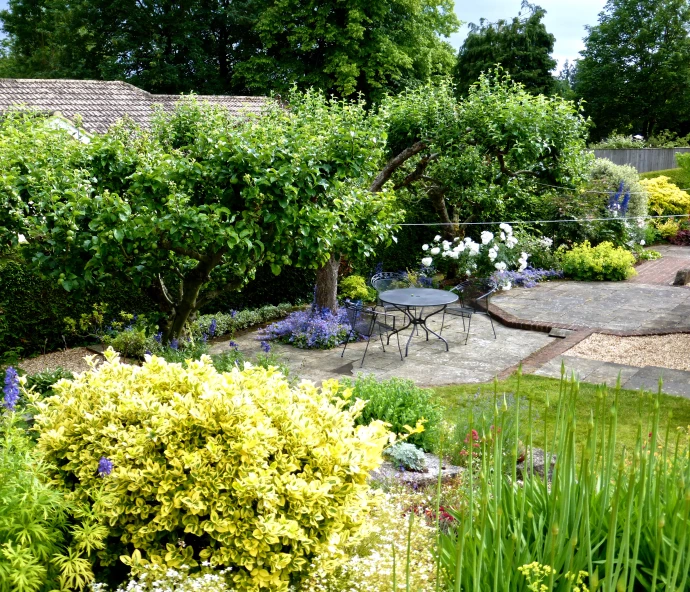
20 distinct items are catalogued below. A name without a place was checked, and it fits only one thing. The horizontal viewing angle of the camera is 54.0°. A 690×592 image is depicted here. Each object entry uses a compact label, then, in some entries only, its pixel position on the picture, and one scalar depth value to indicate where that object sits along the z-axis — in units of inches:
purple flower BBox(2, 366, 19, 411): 141.8
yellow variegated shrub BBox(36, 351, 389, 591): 110.9
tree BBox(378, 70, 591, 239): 349.7
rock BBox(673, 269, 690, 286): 490.9
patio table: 322.0
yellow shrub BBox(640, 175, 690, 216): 733.9
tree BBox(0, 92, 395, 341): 217.8
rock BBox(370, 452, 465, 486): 160.1
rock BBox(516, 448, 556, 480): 170.9
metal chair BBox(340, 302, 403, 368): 339.9
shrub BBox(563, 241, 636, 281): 509.4
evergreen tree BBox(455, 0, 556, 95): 1197.7
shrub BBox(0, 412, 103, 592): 100.1
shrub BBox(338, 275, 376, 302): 430.0
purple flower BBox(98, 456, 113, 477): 116.2
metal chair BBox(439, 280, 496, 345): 366.6
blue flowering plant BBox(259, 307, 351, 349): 349.7
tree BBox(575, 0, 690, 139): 1396.4
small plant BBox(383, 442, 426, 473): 168.9
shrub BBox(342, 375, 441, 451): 187.5
